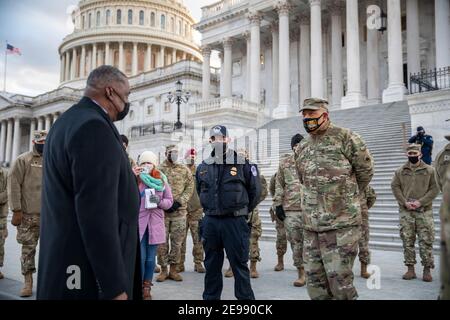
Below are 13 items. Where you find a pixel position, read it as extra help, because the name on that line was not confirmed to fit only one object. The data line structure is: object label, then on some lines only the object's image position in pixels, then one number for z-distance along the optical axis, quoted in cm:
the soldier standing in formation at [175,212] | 739
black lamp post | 2867
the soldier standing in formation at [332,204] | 402
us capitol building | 2442
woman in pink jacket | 618
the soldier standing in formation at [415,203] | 707
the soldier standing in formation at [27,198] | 639
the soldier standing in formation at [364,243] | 726
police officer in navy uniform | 513
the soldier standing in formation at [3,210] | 768
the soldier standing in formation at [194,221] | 833
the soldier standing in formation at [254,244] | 753
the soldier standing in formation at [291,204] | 710
